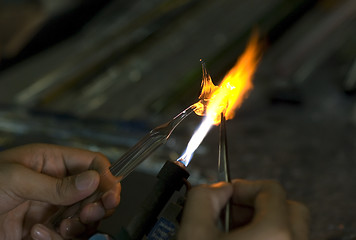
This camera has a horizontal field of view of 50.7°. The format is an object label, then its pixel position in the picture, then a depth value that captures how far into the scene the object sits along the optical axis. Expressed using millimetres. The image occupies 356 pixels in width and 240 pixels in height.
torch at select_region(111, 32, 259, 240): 448
